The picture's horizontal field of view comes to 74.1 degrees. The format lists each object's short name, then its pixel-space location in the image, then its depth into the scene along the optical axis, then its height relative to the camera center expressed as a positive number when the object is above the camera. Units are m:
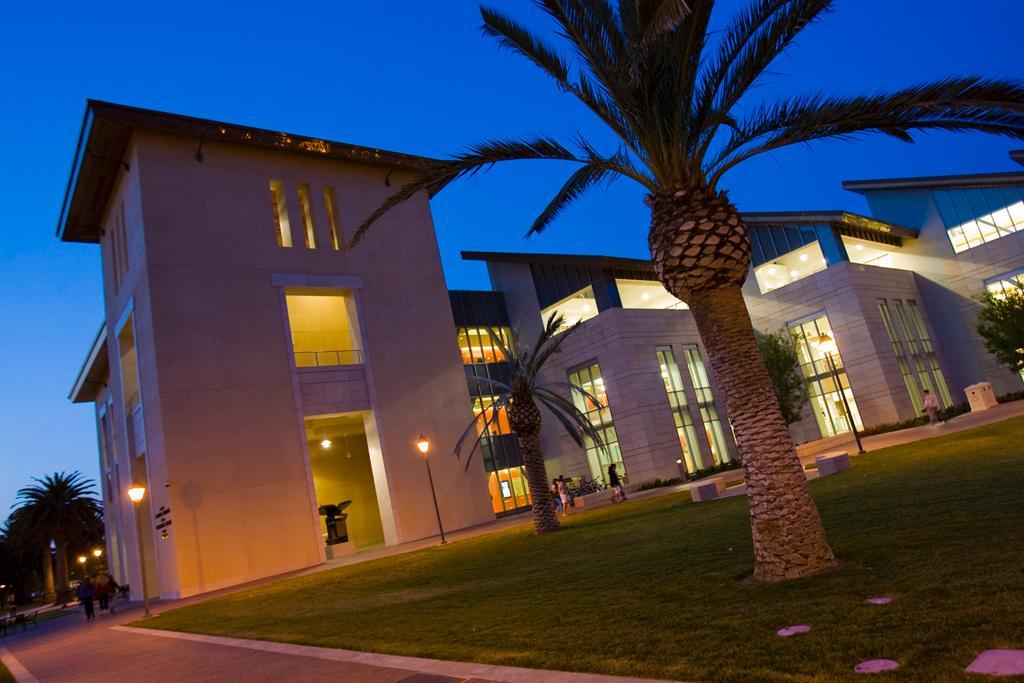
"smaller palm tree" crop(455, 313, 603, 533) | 20.20 +1.80
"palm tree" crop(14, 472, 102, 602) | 59.31 +6.38
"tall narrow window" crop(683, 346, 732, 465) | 41.38 +2.27
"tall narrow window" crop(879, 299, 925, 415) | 39.88 +2.33
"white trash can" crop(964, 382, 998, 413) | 31.14 -0.57
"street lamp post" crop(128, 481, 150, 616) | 19.95 +2.23
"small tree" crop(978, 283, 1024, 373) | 32.28 +2.40
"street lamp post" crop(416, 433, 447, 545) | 23.66 +2.14
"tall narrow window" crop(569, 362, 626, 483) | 40.34 +2.68
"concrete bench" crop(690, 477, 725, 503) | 19.69 -1.31
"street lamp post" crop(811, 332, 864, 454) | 40.44 +4.06
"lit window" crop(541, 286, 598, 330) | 43.19 +10.31
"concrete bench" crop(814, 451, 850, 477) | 18.66 -1.25
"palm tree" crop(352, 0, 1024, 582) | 7.64 +3.43
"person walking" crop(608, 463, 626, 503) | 27.78 -1.15
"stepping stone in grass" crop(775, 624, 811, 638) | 5.36 -1.56
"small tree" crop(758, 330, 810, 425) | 36.53 +2.82
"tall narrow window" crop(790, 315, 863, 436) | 41.63 +2.46
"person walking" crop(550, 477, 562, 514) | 28.34 -0.77
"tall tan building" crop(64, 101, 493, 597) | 25.33 +8.55
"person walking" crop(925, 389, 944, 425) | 29.42 -0.46
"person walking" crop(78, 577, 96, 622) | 25.27 -0.49
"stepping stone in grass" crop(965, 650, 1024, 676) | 3.76 -1.55
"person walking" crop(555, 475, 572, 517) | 27.08 -0.74
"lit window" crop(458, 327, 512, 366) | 43.00 +9.13
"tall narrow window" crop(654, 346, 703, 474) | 39.66 +2.33
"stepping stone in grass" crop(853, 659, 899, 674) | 4.20 -1.55
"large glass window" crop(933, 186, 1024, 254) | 40.00 +9.93
